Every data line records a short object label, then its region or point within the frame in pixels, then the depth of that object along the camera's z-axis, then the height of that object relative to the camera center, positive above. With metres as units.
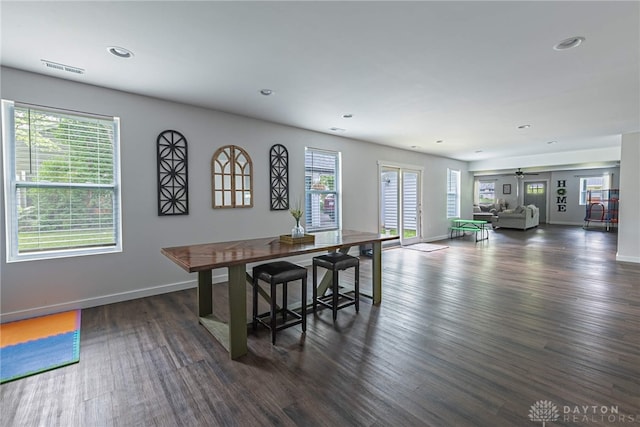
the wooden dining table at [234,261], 2.23 -0.42
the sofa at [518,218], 10.67 -0.55
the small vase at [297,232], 2.97 -0.28
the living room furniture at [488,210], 11.80 -0.28
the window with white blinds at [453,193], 9.09 +0.32
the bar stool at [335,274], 3.07 -0.76
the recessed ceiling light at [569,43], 2.31 +1.28
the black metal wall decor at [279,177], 4.78 +0.44
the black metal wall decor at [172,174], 3.73 +0.38
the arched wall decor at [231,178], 4.21 +0.38
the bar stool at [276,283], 2.53 -0.72
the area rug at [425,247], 6.94 -1.06
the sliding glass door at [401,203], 7.10 +0.01
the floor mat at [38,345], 2.16 -1.17
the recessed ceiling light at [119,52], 2.45 +1.29
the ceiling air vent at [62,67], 2.75 +1.31
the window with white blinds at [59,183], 2.95 +0.23
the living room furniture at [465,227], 8.40 -0.68
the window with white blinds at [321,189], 5.37 +0.27
